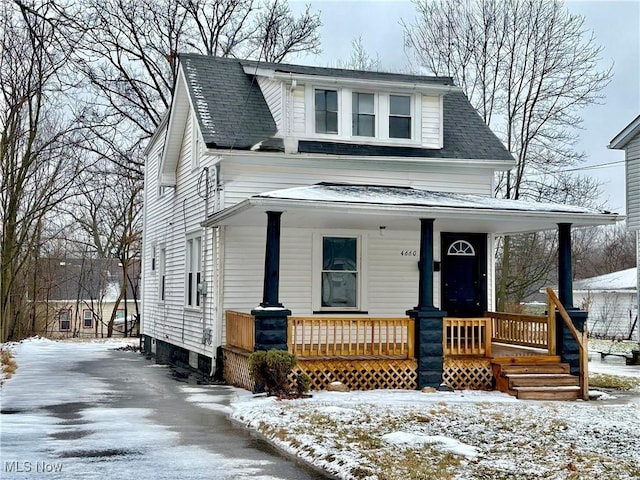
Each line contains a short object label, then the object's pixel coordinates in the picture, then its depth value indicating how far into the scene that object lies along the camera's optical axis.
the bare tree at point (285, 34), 31.88
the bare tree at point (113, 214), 35.41
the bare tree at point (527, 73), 26.95
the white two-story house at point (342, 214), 13.82
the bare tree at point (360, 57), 36.22
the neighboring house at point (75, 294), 36.22
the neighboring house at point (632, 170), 22.94
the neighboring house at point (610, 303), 35.56
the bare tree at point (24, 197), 24.64
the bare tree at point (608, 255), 58.18
